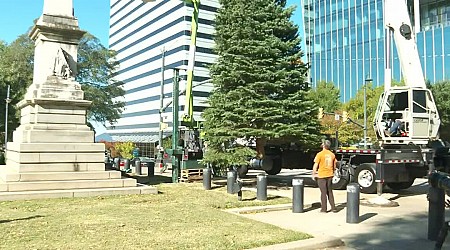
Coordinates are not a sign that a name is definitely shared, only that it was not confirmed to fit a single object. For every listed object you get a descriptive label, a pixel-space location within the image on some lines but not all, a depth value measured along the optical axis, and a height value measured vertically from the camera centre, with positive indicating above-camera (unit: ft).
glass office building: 181.06 +45.45
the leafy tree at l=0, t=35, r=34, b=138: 122.93 +18.79
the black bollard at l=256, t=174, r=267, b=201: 42.11 -3.89
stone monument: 44.24 +0.98
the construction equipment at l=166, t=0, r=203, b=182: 61.67 +1.41
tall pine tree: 53.01 +6.55
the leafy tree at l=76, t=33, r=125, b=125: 135.74 +19.69
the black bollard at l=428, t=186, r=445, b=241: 26.22 -3.67
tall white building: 304.09 +68.01
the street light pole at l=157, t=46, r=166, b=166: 104.49 +1.64
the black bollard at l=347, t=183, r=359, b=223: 32.33 -4.15
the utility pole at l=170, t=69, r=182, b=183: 60.97 +1.34
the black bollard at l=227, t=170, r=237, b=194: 47.47 -3.60
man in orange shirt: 36.47 -2.30
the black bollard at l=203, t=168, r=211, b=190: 52.49 -3.86
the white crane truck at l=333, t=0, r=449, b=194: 47.52 +1.24
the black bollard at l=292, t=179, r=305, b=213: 36.24 -4.26
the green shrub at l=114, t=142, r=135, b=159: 142.66 -1.42
